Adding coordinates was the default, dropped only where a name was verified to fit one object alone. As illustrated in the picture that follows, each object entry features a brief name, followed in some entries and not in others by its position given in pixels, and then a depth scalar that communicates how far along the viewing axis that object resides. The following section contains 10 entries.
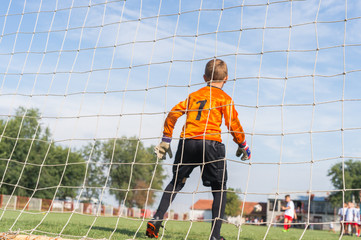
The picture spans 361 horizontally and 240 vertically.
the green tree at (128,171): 46.47
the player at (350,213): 13.75
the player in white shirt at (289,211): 12.66
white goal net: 3.69
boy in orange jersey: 3.90
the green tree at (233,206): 60.81
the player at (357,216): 13.98
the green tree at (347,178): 53.50
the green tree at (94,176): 45.88
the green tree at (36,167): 37.84
